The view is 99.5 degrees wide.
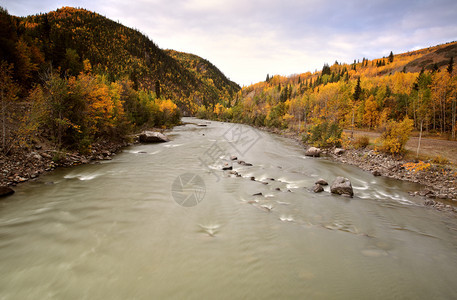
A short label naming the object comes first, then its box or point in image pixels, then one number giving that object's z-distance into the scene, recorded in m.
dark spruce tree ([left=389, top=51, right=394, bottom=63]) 169.00
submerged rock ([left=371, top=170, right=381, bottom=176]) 18.27
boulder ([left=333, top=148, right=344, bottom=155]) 27.45
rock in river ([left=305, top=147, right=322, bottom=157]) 26.57
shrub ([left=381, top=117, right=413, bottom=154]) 21.02
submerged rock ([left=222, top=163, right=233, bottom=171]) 17.69
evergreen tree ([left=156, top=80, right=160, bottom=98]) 77.50
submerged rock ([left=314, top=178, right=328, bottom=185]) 14.84
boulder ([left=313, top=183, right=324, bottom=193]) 13.10
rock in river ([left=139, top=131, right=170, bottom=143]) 31.45
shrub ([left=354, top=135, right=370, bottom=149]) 26.99
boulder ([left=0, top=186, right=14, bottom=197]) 9.84
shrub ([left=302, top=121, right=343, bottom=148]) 30.52
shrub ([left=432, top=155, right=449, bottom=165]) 17.86
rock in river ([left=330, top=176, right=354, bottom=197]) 12.72
